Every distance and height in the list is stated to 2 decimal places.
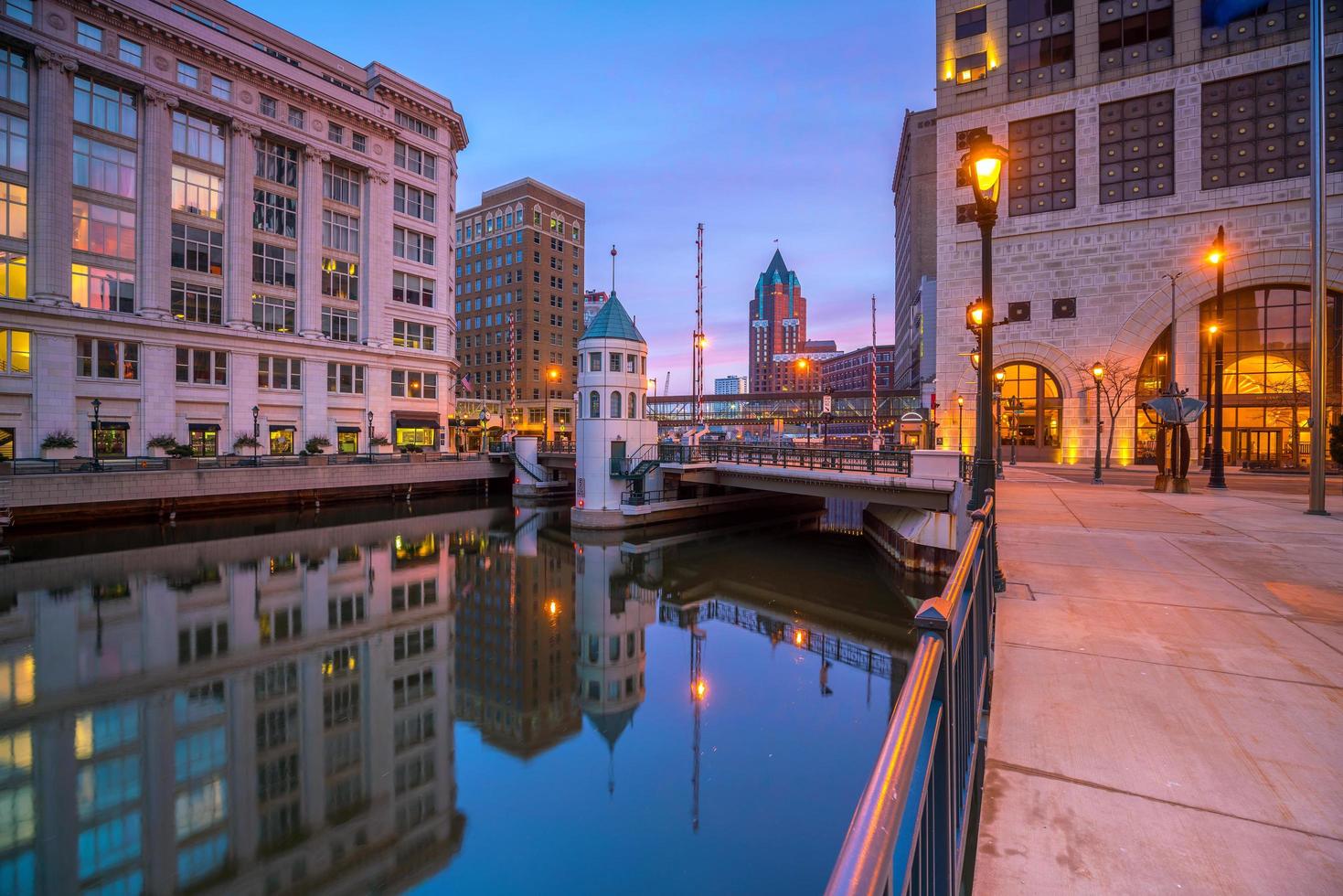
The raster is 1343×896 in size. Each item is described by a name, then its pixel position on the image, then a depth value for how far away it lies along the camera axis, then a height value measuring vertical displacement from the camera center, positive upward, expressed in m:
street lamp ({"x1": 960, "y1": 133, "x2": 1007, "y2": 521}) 10.26 +3.70
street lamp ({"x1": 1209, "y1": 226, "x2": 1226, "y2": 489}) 21.83 +2.34
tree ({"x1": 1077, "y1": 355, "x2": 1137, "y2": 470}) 46.06 +4.54
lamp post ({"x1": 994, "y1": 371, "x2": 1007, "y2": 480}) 39.65 +2.19
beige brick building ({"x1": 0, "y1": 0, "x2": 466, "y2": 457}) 37.97 +15.61
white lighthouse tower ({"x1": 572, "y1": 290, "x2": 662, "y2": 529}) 37.81 +1.02
